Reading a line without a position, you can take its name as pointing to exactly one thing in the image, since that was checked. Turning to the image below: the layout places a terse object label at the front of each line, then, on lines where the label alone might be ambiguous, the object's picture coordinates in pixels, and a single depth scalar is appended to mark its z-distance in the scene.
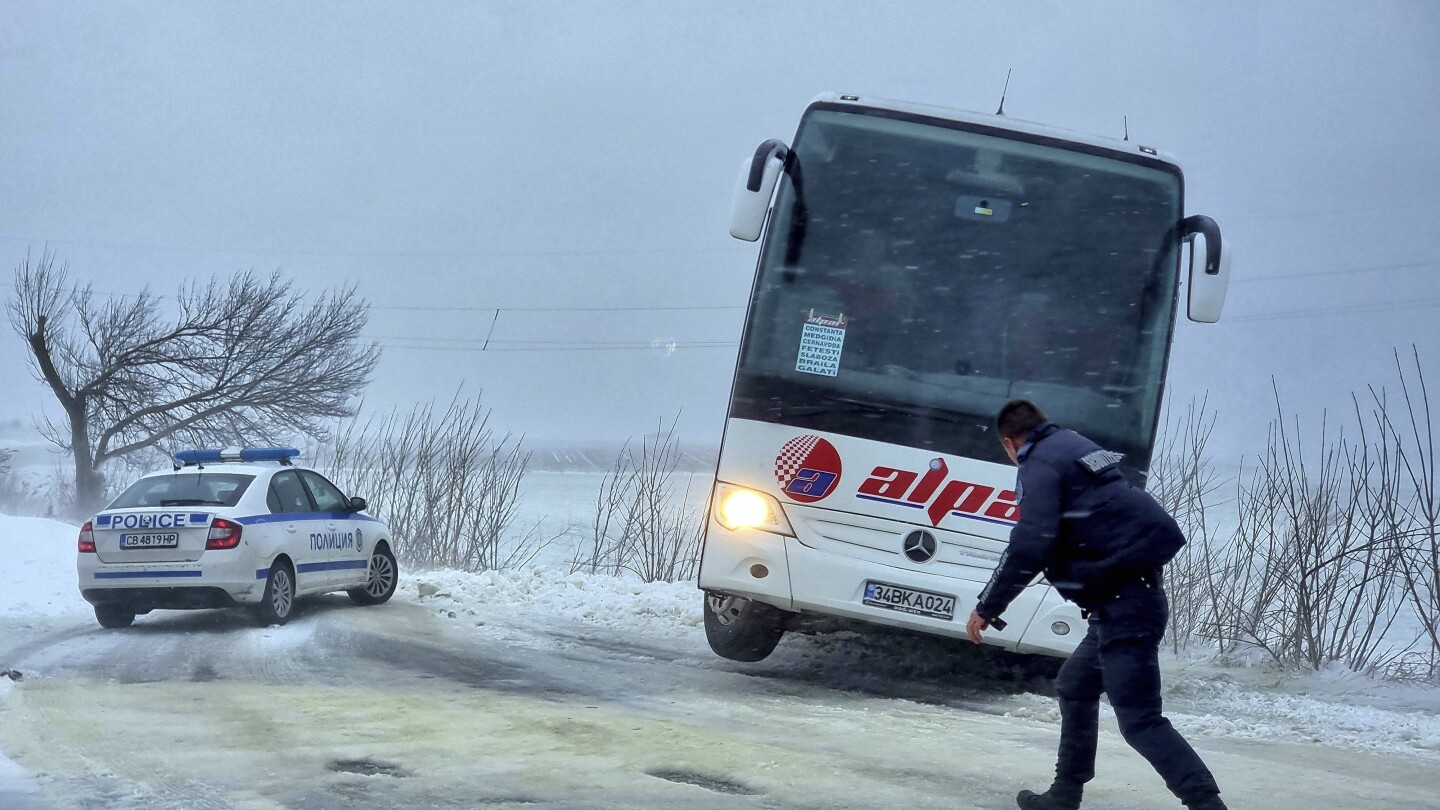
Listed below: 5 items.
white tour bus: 8.07
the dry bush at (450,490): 20.77
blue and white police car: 11.56
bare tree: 38.03
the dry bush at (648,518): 17.88
